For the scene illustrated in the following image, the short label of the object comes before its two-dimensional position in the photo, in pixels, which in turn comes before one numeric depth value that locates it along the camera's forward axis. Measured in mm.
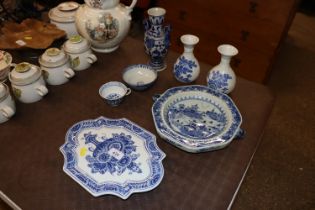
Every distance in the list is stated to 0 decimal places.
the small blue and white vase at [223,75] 869
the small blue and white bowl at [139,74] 957
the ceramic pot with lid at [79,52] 944
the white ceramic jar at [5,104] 790
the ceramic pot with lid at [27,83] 824
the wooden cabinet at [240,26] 1499
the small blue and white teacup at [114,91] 872
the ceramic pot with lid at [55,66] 888
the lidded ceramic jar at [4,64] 909
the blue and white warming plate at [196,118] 742
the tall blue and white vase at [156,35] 938
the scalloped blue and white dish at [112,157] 677
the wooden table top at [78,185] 657
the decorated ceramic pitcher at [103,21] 958
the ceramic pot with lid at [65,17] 1081
